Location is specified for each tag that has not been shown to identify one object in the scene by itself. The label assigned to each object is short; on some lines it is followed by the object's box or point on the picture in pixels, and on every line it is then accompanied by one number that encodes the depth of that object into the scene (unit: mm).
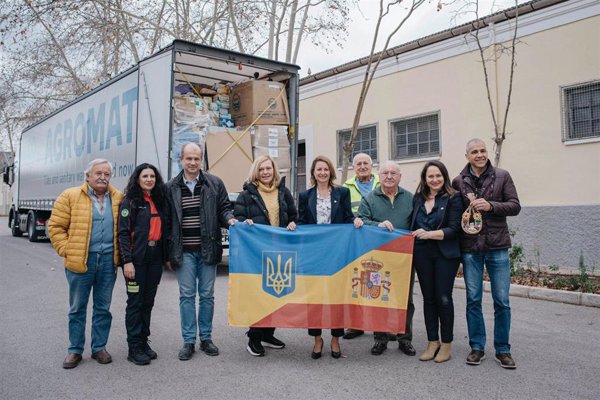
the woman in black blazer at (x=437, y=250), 4434
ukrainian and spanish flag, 4645
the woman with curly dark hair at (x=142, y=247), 4449
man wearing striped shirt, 4637
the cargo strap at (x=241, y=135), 8906
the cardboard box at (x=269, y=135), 9305
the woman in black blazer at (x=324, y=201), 4801
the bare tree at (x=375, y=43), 10703
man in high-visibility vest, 5414
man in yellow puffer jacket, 4352
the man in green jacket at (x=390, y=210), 4723
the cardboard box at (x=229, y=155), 8805
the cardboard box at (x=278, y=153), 9336
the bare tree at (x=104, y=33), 15867
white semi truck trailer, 8398
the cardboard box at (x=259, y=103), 9250
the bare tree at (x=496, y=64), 9891
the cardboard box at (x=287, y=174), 9409
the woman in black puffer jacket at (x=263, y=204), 4711
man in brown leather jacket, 4324
